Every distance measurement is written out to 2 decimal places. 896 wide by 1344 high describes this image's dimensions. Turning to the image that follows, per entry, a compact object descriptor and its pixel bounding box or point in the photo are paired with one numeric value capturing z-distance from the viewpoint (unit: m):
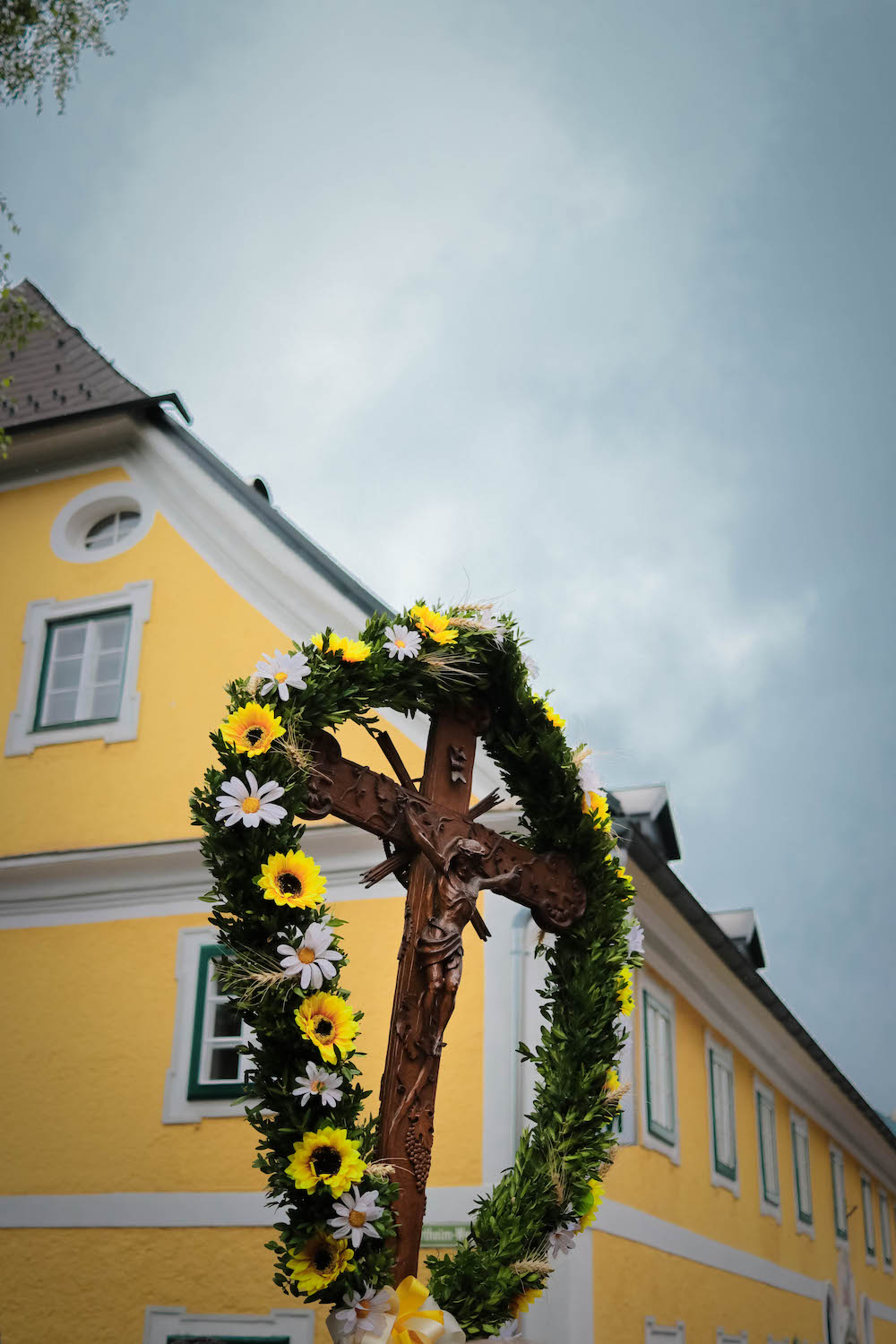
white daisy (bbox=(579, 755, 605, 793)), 5.89
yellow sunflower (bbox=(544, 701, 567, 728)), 5.92
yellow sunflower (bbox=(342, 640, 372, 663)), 5.30
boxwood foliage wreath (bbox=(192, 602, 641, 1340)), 4.55
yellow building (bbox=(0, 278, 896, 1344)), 9.71
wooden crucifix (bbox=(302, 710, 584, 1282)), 4.88
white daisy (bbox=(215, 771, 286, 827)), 4.75
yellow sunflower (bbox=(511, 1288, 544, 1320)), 4.98
